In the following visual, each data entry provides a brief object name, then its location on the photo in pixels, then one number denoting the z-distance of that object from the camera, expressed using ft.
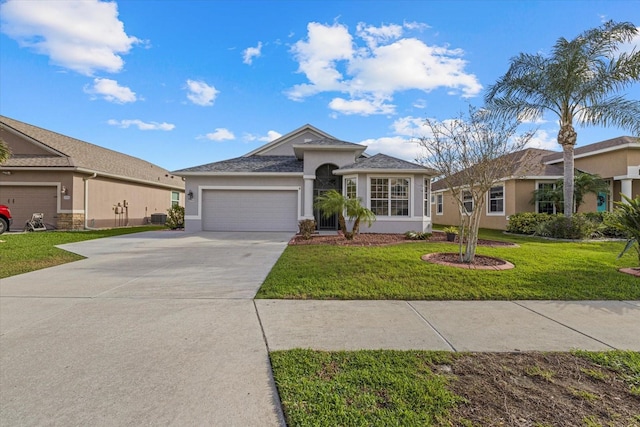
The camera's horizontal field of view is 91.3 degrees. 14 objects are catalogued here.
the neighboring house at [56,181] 54.24
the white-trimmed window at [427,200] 49.98
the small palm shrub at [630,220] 23.29
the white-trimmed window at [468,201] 69.92
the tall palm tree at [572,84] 41.39
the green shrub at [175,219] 57.36
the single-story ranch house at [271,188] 52.21
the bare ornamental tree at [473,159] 26.07
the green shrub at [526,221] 50.62
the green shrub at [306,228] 41.34
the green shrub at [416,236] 41.70
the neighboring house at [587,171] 55.42
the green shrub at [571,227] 42.70
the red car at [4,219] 46.06
